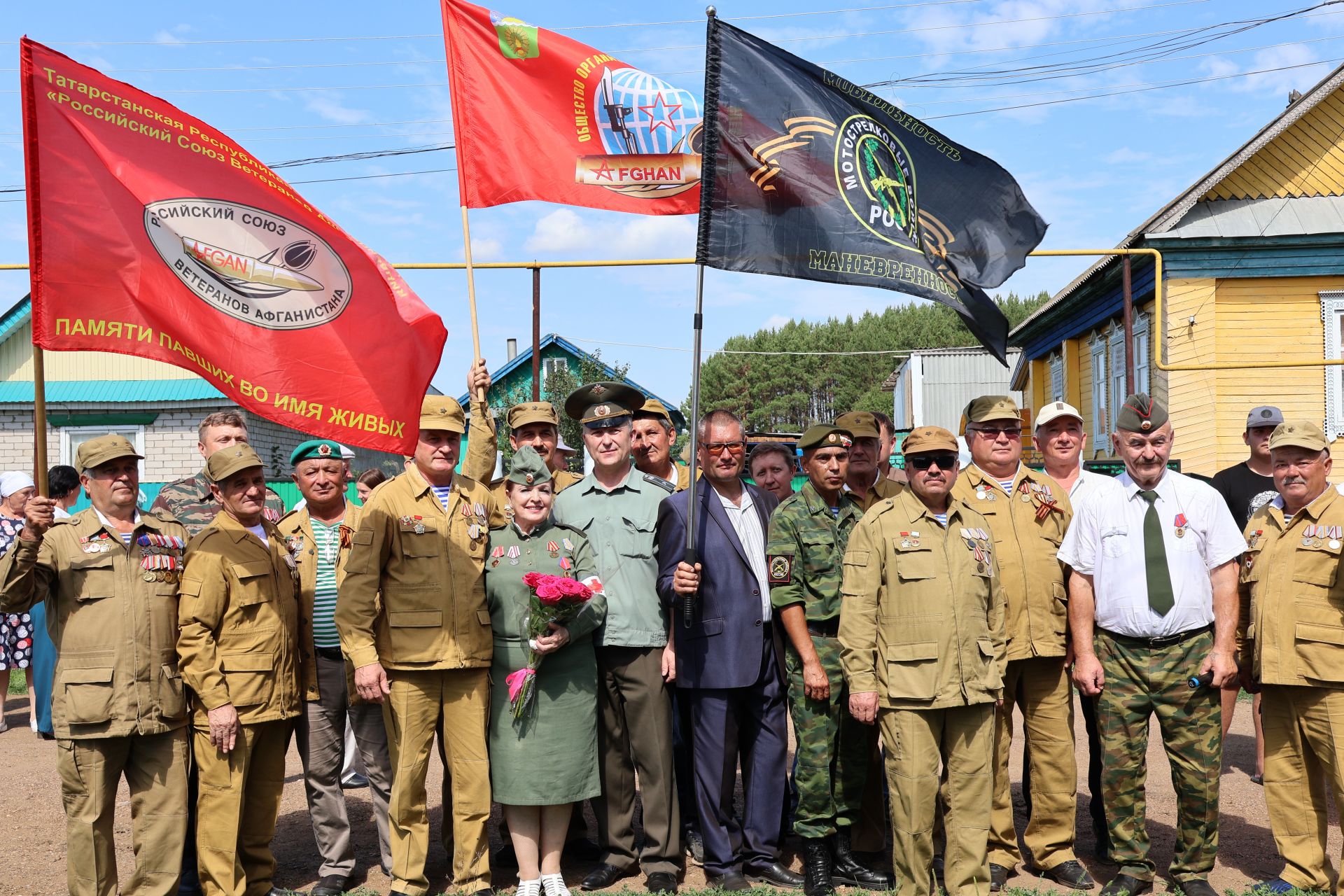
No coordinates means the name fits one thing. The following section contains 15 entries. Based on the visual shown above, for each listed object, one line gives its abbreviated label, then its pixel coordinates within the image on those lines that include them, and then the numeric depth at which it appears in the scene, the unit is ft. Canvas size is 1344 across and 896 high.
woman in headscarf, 29.37
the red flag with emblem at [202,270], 14.24
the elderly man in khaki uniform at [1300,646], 16.21
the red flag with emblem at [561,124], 19.06
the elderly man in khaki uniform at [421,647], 16.19
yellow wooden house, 53.31
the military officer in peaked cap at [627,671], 17.20
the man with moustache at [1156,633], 16.29
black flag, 16.66
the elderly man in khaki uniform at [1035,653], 17.26
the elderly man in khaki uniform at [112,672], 14.71
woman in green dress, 16.21
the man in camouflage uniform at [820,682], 16.90
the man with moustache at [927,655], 15.40
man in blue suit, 17.17
